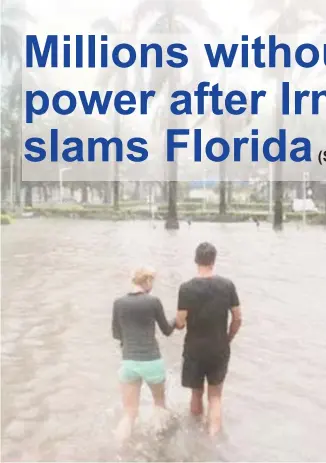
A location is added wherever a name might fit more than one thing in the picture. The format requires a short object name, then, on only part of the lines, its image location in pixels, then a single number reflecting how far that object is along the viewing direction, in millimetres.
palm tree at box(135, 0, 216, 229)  22031
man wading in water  5105
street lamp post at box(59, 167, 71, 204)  40191
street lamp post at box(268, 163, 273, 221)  28359
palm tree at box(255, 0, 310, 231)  20403
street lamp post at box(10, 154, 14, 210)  32281
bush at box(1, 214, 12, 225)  25611
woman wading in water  5035
